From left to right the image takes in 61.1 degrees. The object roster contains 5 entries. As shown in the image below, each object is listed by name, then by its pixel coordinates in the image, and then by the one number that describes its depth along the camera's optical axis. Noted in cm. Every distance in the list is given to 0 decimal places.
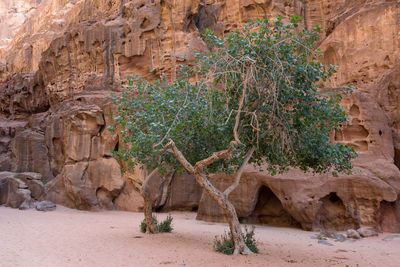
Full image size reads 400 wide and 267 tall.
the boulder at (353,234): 1275
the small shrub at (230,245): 909
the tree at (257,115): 890
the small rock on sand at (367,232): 1299
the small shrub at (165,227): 1259
